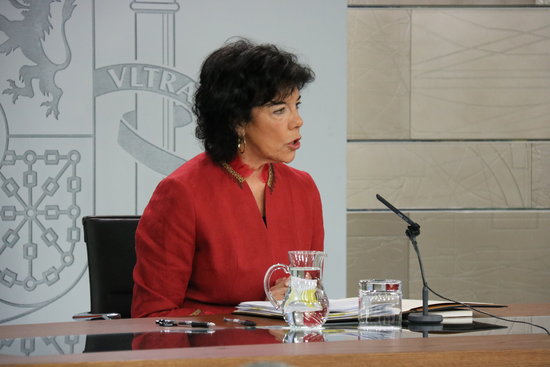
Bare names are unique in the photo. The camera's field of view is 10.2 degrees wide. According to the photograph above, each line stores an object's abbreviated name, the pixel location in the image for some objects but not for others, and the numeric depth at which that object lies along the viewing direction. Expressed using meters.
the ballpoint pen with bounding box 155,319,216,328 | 7.32
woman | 7.90
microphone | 7.40
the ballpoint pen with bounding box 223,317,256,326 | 7.32
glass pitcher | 7.27
